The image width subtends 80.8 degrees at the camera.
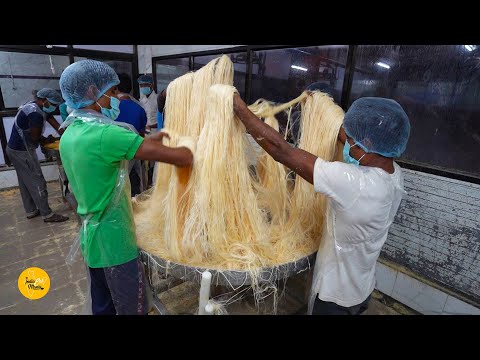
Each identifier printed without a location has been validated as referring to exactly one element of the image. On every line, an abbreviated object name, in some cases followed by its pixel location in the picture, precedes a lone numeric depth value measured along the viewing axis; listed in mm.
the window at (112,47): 5648
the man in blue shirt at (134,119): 3600
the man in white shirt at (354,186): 1286
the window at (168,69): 5286
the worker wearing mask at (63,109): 4171
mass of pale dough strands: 1465
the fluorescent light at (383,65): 2437
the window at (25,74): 5016
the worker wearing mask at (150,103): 5221
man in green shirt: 1365
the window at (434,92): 2037
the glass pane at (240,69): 3824
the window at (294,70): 2807
